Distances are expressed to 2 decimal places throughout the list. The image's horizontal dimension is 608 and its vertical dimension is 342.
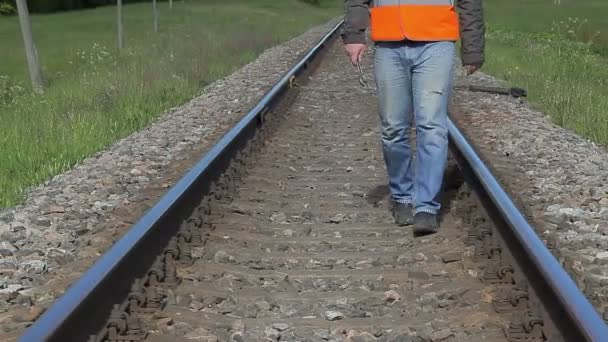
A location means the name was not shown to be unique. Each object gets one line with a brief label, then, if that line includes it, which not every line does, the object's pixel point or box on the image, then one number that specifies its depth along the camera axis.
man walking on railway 5.43
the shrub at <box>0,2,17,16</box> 68.81
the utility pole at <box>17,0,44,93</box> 17.59
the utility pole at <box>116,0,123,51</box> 24.73
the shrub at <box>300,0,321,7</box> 78.88
